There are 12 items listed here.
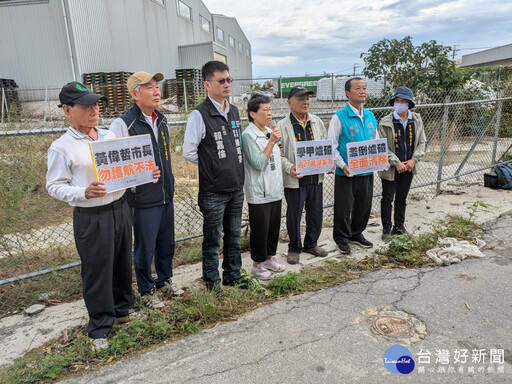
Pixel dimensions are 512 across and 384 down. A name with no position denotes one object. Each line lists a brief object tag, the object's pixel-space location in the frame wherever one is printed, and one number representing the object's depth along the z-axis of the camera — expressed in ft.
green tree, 35.53
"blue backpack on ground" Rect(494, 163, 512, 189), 21.95
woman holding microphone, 11.12
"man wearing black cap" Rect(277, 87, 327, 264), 12.49
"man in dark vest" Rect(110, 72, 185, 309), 9.54
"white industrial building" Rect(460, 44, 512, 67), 115.03
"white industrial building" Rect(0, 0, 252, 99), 54.85
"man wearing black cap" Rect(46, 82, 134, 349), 7.69
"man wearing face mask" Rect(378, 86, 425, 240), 14.28
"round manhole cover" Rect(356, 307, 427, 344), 8.80
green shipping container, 50.84
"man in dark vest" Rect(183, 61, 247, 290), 10.00
